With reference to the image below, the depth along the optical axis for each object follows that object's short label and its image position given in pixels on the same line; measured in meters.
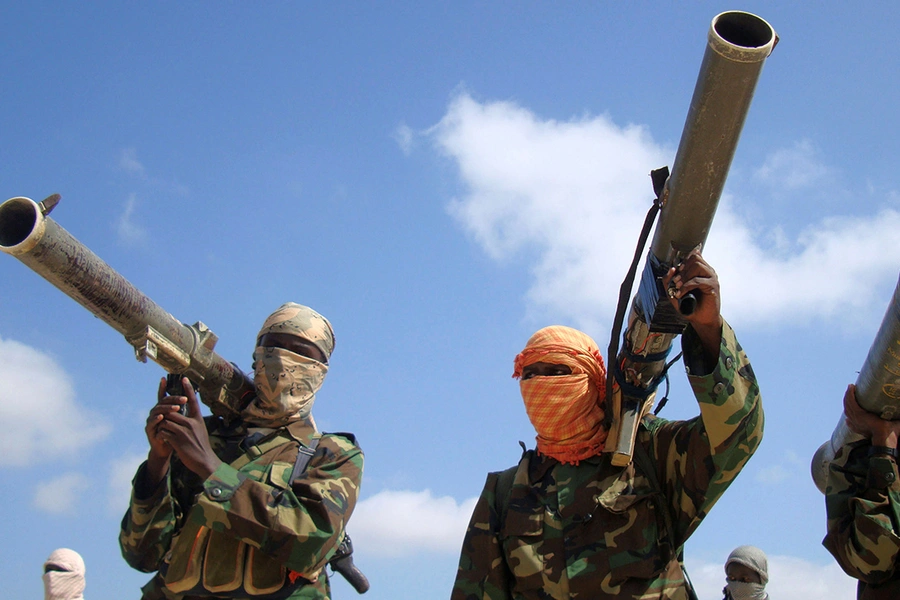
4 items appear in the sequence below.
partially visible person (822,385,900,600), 4.16
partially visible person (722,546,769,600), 7.47
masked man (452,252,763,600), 3.84
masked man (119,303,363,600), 4.39
